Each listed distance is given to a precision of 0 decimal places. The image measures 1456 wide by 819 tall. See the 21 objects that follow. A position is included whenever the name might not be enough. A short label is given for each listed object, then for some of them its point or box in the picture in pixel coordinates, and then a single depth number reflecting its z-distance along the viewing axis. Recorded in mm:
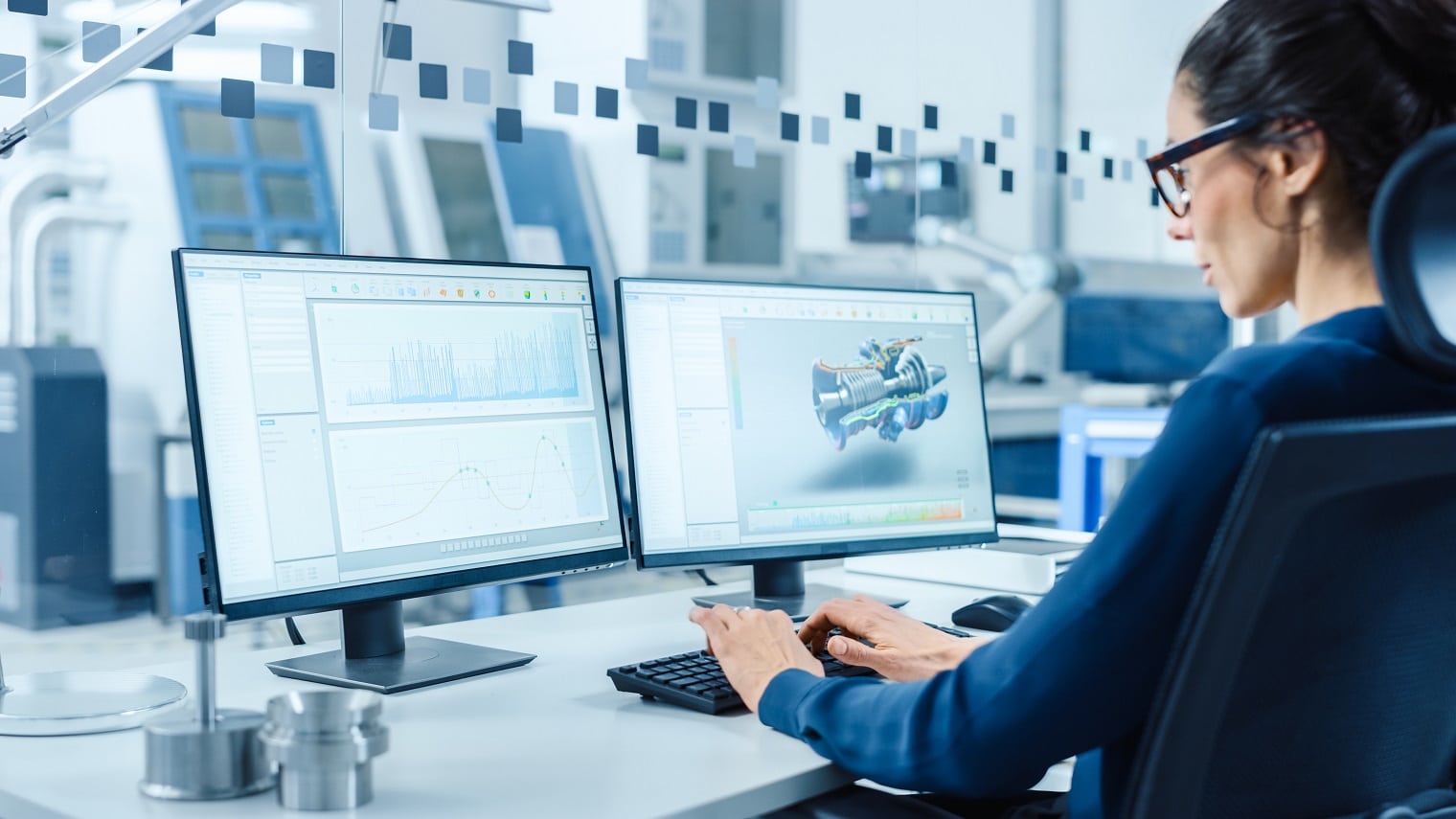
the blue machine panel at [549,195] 4207
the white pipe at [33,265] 3236
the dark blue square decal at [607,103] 1880
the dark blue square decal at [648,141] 2014
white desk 870
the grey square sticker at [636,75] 1980
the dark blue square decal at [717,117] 2074
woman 776
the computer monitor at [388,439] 1097
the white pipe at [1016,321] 3967
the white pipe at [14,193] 3197
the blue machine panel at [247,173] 3771
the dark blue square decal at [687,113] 2062
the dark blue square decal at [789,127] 2191
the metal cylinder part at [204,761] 853
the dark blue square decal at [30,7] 1383
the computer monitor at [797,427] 1478
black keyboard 1104
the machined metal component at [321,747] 833
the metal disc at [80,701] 1029
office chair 693
